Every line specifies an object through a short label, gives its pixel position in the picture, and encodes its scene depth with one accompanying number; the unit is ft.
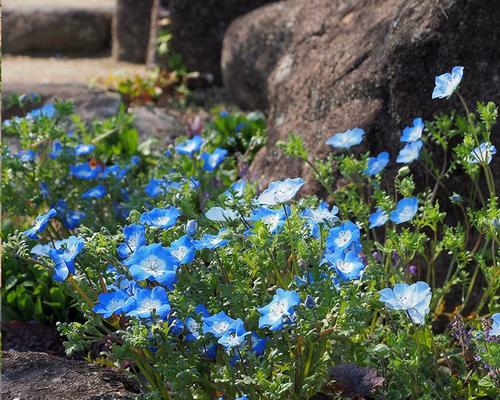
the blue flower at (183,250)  7.52
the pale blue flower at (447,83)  9.07
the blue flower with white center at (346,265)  7.73
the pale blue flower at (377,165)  9.89
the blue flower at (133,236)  7.91
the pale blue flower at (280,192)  7.95
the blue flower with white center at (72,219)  11.86
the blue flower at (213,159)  12.14
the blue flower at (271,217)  8.07
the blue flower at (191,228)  8.00
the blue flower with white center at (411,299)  7.54
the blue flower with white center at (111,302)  7.50
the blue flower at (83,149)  12.57
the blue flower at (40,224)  8.47
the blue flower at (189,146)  12.15
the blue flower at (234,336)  7.14
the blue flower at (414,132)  9.90
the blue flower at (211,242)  7.70
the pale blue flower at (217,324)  7.33
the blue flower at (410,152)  9.96
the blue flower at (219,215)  8.27
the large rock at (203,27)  22.89
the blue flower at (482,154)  8.79
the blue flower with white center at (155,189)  11.32
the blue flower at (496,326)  7.46
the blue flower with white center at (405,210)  8.87
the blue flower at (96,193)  11.57
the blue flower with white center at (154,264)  7.34
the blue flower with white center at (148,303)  7.22
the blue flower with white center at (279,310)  7.22
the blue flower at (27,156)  12.12
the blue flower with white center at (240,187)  7.96
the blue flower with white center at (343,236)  7.98
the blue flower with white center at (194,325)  7.49
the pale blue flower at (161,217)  8.16
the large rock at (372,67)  10.94
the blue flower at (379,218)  9.20
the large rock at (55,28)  30.14
